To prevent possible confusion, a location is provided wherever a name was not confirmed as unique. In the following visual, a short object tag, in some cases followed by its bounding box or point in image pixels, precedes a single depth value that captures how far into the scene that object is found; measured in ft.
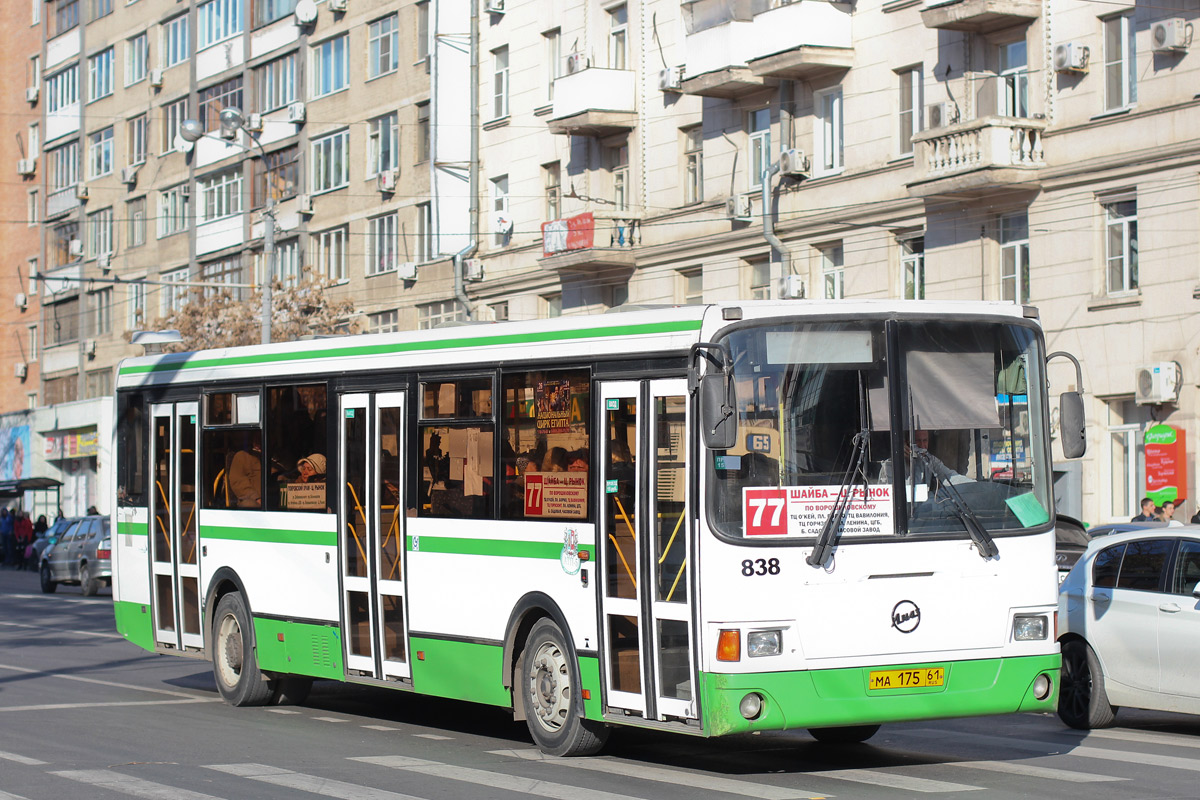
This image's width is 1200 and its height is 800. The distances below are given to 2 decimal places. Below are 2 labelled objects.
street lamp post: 119.96
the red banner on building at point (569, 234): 127.03
